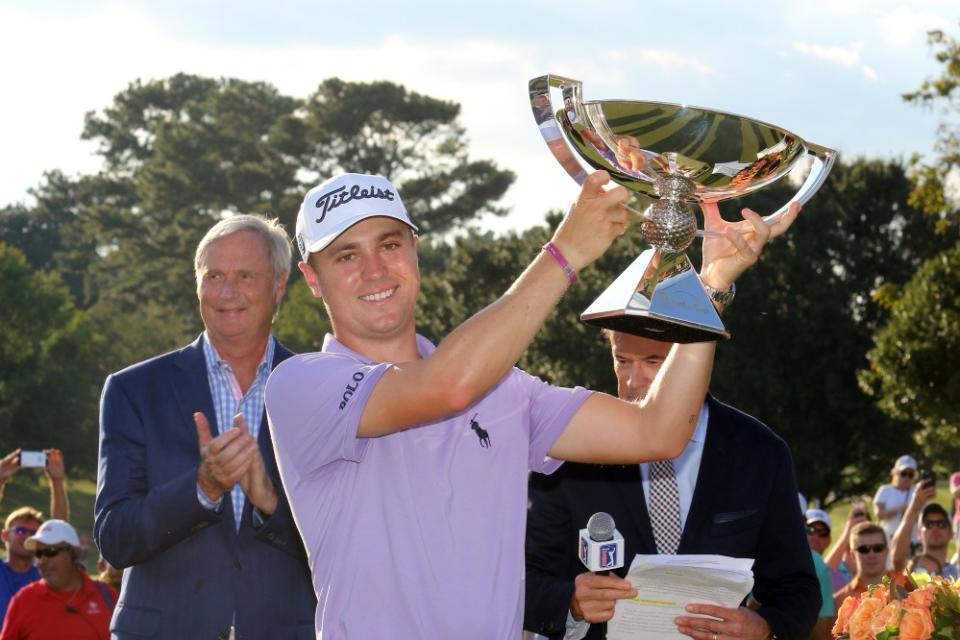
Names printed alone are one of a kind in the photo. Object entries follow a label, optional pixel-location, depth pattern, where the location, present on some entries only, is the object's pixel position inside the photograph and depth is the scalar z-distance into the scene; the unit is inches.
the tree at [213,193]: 2204.7
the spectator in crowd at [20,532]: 387.2
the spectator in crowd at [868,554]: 378.9
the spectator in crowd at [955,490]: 434.9
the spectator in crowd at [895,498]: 515.2
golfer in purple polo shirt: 121.6
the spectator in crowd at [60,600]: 362.6
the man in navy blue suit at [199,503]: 168.9
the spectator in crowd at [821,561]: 272.4
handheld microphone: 158.2
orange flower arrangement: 154.6
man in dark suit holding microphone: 179.2
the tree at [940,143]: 1076.5
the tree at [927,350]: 1237.7
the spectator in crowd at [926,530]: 407.8
